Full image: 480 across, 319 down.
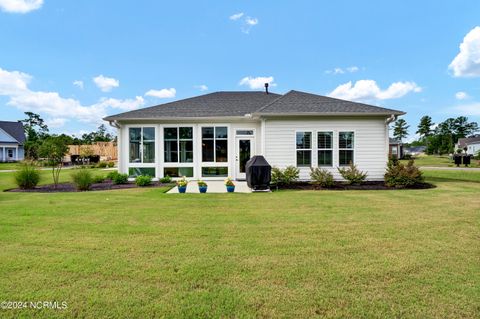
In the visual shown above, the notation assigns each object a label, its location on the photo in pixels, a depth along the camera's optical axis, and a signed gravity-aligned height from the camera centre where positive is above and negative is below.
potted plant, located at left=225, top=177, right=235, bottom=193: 9.32 -0.91
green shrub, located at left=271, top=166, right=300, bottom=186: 10.57 -0.61
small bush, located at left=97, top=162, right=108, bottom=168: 24.17 -0.33
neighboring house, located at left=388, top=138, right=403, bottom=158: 42.09 +2.05
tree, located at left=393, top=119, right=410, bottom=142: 62.50 +7.17
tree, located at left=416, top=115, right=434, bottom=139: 74.12 +9.59
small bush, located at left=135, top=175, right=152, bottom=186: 10.95 -0.78
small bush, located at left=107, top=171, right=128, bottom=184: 11.62 -0.73
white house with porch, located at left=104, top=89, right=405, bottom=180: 11.64 +1.10
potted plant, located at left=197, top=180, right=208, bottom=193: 9.16 -0.89
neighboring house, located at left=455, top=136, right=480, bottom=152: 59.37 +4.28
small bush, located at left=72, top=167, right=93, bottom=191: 9.84 -0.68
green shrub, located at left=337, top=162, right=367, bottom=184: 10.85 -0.60
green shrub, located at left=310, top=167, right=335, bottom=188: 10.52 -0.70
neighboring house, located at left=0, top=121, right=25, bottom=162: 38.12 +2.88
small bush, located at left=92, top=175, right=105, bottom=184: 11.82 -0.82
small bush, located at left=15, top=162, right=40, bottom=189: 10.23 -0.59
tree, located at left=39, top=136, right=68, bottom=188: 11.00 +0.48
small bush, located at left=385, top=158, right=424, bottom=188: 10.22 -0.62
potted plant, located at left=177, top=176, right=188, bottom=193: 9.19 -0.86
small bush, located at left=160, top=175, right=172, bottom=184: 11.91 -0.84
